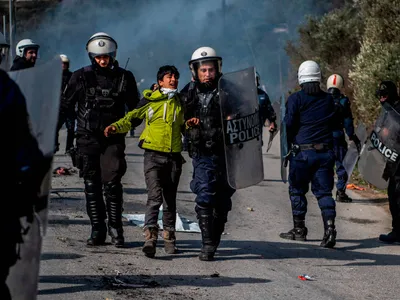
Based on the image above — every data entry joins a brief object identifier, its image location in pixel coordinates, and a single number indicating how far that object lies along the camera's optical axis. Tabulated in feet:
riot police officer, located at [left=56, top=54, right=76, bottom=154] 55.26
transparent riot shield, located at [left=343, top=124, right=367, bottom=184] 47.42
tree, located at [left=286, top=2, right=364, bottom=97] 91.81
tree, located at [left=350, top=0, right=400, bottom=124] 59.57
